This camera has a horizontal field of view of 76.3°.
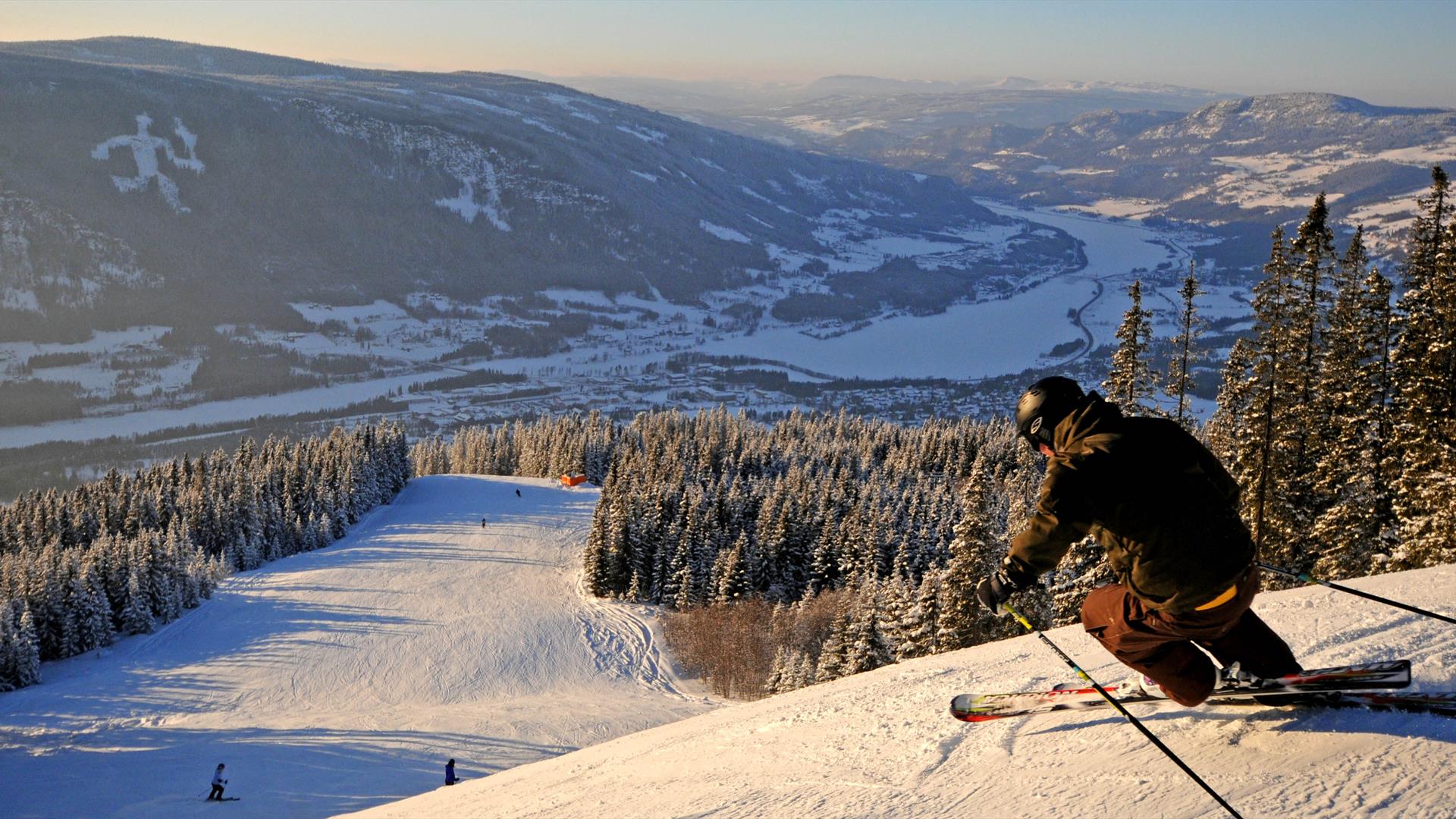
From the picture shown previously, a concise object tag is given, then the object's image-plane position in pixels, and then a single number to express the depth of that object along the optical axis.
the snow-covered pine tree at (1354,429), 20.45
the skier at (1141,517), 5.22
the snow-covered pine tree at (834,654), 27.75
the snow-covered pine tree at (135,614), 42.06
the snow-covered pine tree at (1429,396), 16.50
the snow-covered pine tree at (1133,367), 22.30
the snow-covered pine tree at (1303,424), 22.72
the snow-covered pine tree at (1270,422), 22.28
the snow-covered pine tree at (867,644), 26.12
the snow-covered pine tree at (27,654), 35.38
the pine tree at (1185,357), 22.00
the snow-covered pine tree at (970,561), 23.94
